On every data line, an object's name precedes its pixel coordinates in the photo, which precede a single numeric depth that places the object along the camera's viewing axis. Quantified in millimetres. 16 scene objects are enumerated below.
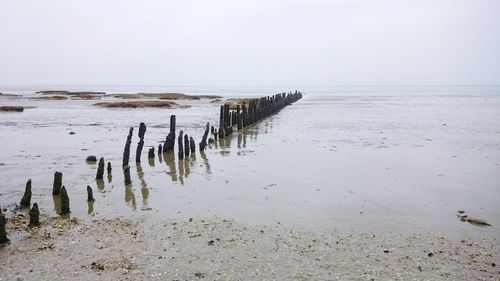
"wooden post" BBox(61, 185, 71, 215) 9453
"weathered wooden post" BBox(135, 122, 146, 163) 15320
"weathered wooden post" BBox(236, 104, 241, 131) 27017
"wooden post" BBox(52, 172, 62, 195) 10703
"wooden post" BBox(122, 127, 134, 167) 13933
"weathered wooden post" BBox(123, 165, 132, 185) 12102
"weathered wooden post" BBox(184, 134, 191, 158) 16875
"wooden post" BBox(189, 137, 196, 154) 17447
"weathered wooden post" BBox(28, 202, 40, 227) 8463
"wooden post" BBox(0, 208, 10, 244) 7582
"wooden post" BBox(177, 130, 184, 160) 16225
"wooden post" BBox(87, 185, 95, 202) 10372
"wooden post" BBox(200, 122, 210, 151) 18325
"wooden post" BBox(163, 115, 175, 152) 17875
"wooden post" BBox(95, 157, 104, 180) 12641
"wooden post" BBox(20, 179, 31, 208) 9984
